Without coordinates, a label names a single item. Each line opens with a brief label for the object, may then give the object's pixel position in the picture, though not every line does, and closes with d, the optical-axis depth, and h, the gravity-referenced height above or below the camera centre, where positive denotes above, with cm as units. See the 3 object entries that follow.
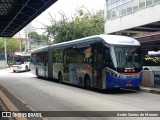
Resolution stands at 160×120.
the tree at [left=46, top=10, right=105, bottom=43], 2502 +391
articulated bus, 948 -15
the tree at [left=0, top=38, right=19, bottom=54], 5282 +424
